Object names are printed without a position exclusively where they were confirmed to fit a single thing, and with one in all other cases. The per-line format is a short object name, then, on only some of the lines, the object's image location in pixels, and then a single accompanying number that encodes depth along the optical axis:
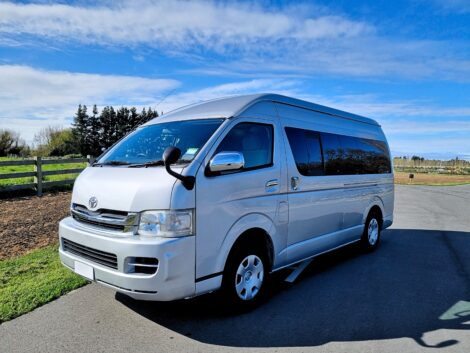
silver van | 3.36
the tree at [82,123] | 78.88
